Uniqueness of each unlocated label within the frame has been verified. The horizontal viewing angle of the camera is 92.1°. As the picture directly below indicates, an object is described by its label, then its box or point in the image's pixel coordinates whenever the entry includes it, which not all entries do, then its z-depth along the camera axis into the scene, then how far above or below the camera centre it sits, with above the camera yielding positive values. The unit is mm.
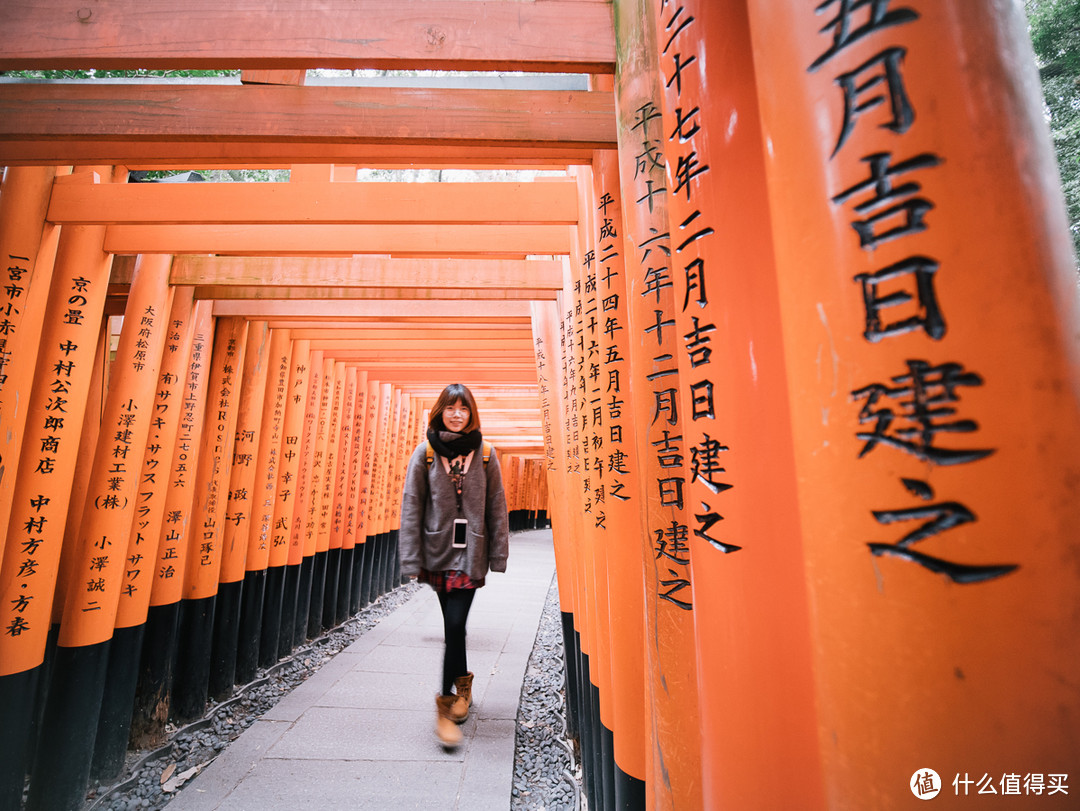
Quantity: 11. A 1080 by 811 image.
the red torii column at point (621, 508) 1668 -30
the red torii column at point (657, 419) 1105 +194
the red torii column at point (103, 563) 2982 -376
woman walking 3373 -166
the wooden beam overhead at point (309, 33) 1846 +1635
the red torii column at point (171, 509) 3748 -61
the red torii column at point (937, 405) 503 +96
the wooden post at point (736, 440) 766 +94
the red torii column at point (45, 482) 2652 +102
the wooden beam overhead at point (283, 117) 2127 +1549
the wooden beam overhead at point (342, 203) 2869 +1626
